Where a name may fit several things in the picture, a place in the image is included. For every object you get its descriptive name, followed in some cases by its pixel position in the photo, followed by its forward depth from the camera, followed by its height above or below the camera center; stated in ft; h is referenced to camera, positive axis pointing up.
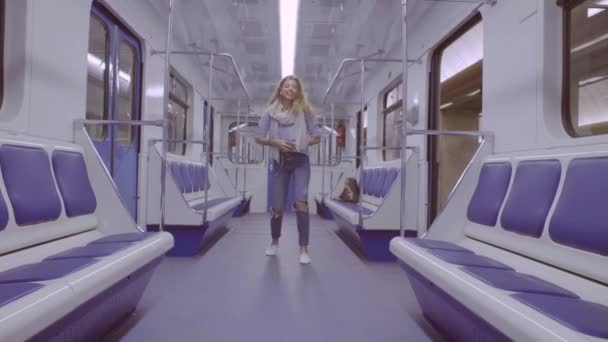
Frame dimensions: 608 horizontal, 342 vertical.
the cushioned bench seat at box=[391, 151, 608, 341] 3.07 -1.14
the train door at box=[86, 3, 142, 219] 10.77 +2.34
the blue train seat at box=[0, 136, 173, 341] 3.25 -1.15
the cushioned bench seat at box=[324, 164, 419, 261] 10.34 -1.41
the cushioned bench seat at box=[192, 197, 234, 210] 12.54 -1.28
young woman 9.57 +0.93
